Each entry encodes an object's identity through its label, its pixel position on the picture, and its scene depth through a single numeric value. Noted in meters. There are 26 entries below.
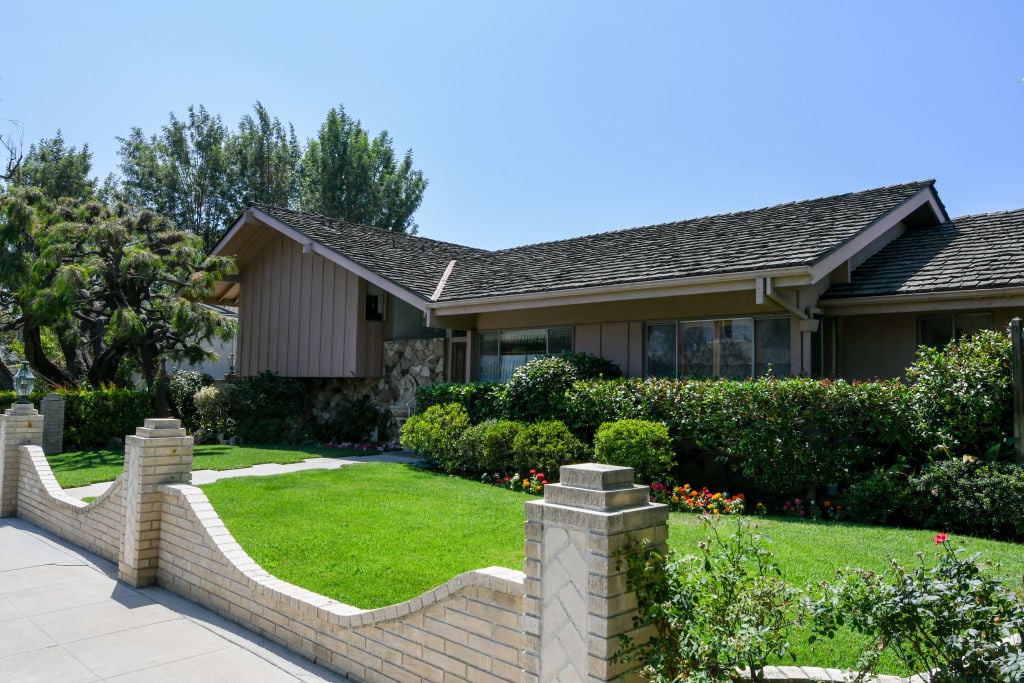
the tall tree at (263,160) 34.44
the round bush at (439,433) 11.52
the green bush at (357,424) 16.42
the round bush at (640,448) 9.17
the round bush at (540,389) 11.45
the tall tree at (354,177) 34.72
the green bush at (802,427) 8.49
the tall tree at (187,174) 32.94
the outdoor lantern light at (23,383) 11.31
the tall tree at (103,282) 14.98
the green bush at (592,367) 12.11
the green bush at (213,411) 16.27
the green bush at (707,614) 2.95
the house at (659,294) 10.51
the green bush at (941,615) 2.60
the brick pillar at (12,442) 9.59
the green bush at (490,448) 10.75
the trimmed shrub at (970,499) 6.92
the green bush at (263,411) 16.23
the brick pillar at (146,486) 6.52
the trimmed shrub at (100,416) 14.62
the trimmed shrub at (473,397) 12.26
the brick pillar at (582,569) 3.00
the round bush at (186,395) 16.78
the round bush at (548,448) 10.10
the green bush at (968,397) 7.79
